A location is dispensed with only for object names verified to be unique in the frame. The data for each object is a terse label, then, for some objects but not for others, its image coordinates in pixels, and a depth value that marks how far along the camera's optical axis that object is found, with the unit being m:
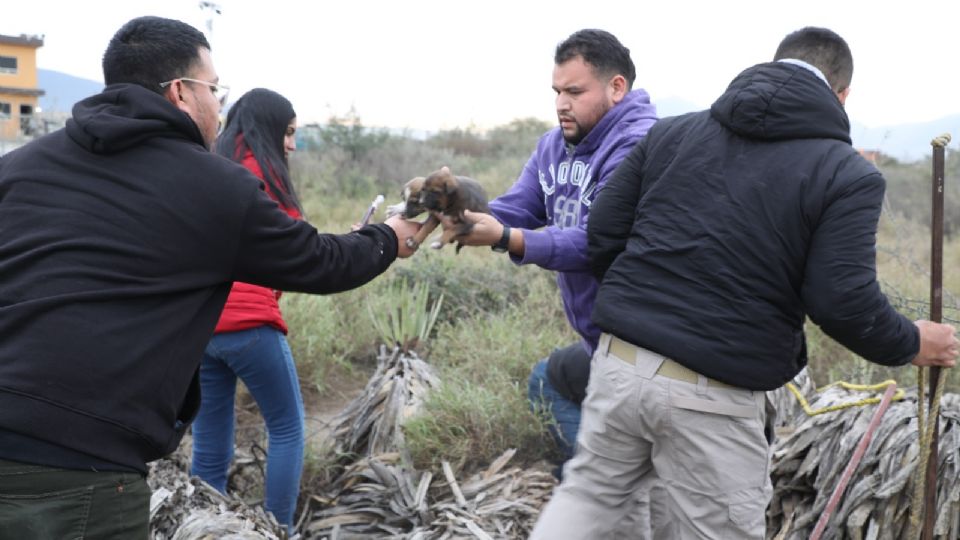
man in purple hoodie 3.00
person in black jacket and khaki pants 2.38
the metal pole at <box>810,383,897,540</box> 3.15
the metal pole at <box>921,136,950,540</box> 2.87
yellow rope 3.47
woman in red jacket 3.55
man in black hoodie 2.05
